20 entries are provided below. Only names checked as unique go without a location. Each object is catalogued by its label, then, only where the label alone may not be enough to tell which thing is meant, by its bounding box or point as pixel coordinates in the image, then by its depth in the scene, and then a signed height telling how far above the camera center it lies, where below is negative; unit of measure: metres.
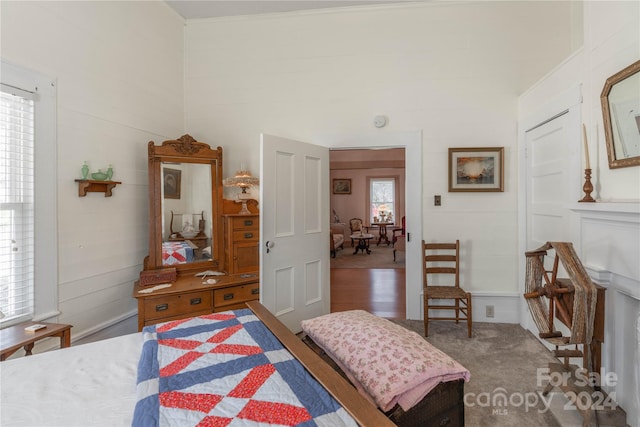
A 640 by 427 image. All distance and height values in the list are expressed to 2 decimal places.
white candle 2.02 +0.43
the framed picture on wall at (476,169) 3.28 +0.47
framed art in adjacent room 9.80 +0.82
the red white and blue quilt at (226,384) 0.90 -0.59
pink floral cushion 1.25 -0.66
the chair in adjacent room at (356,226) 9.45 -0.41
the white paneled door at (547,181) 2.48 +0.28
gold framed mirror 1.61 +0.54
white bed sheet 0.94 -0.62
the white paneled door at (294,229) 2.83 -0.17
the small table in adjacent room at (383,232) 9.63 -0.61
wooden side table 1.60 -0.69
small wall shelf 2.30 +0.21
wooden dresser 2.46 -0.73
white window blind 1.86 +0.07
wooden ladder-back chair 3.03 -0.71
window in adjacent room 9.92 +0.48
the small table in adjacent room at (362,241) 8.27 -0.80
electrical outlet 3.32 -1.07
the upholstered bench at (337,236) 7.75 -0.62
